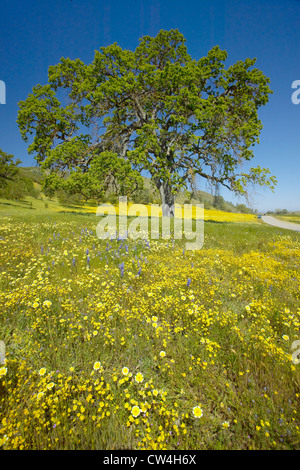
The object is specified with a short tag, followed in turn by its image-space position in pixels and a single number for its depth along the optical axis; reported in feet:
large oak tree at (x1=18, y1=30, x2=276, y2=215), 52.70
